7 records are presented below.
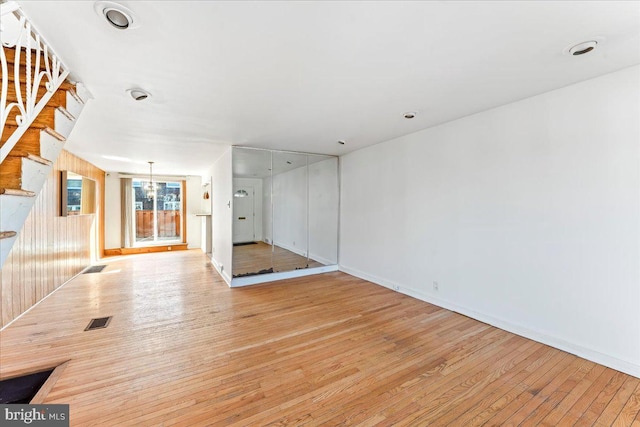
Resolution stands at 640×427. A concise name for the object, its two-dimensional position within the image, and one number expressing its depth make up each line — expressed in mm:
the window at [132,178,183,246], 7980
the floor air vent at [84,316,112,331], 3014
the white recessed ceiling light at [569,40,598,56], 1822
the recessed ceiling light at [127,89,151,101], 2404
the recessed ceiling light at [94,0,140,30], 1392
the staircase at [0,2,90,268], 1334
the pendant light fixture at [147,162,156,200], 7243
